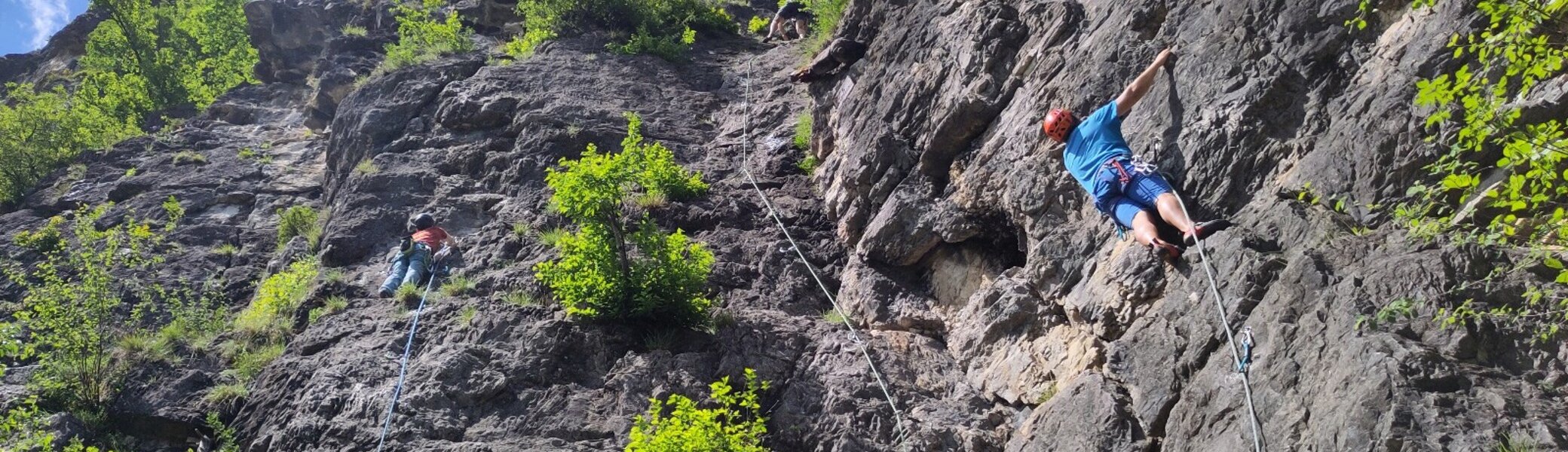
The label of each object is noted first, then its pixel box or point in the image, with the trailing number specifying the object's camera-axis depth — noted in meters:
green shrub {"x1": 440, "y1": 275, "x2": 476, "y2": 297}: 10.85
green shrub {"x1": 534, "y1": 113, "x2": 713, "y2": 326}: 9.73
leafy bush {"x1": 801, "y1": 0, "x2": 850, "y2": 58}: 15.98
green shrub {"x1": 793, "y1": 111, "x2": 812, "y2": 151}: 13.95
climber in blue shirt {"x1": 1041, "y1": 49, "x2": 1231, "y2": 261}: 7.81
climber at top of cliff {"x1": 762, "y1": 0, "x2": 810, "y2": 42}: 19.59
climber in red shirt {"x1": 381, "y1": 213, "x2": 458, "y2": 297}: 11.34
